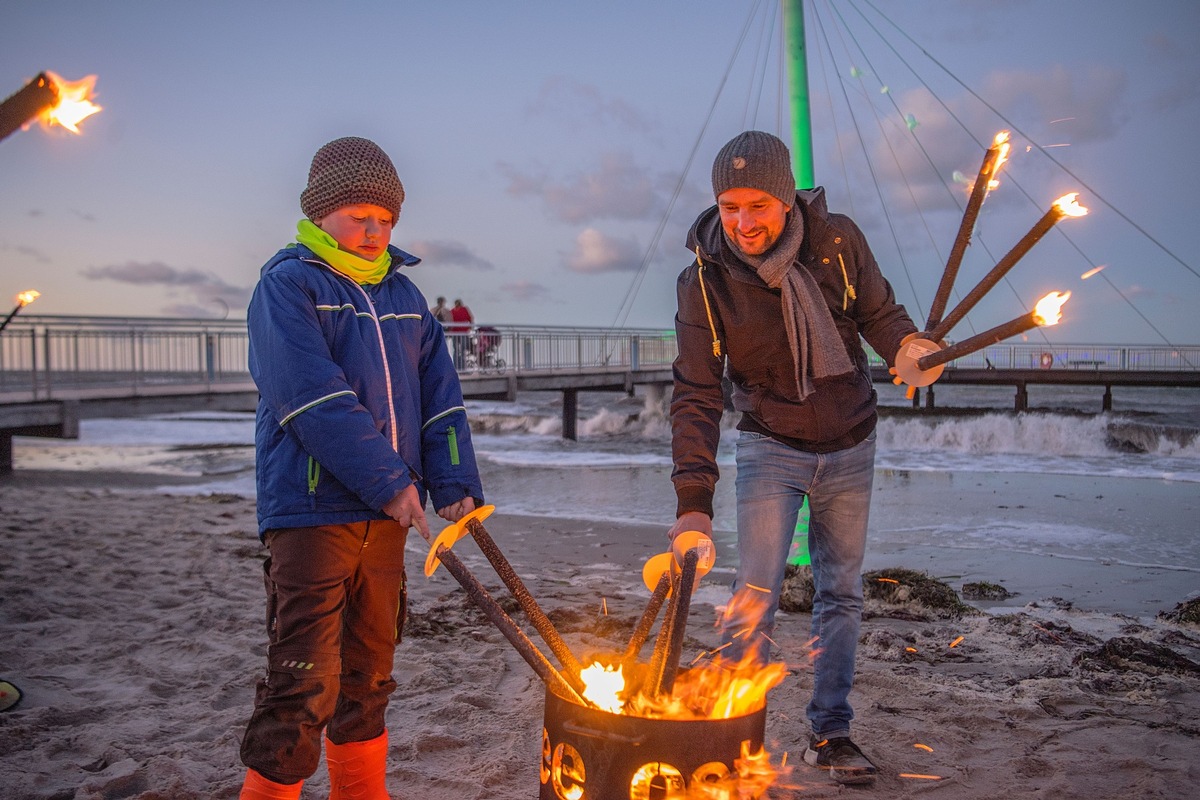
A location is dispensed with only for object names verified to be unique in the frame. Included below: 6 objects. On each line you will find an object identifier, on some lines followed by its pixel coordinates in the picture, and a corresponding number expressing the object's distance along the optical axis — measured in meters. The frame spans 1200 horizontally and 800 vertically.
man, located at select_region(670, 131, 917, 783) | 2.69
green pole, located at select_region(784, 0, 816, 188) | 5.76
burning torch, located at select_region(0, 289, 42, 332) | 5.78
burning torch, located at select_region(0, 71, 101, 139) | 1.46
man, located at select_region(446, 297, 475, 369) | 20.16
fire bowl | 1.88
